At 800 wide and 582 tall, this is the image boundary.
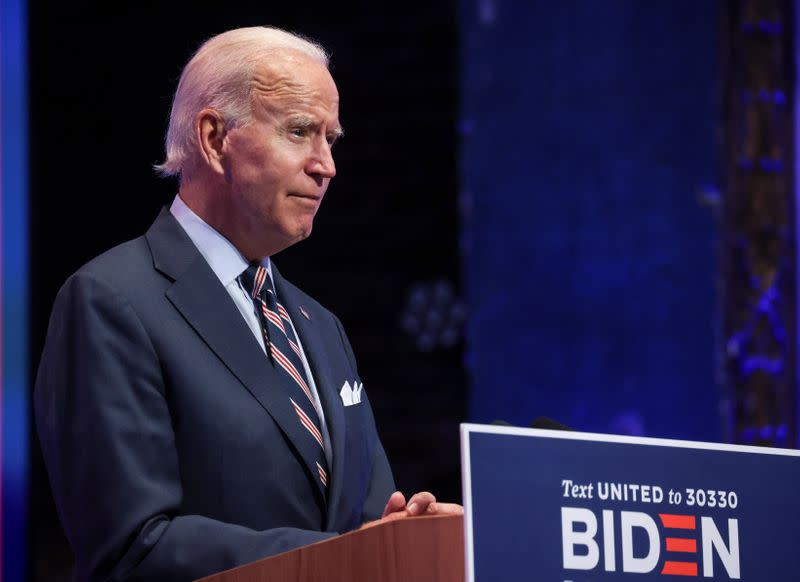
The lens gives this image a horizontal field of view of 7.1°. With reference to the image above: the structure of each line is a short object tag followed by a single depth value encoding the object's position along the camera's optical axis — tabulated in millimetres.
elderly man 6550
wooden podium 6415
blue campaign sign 6332
